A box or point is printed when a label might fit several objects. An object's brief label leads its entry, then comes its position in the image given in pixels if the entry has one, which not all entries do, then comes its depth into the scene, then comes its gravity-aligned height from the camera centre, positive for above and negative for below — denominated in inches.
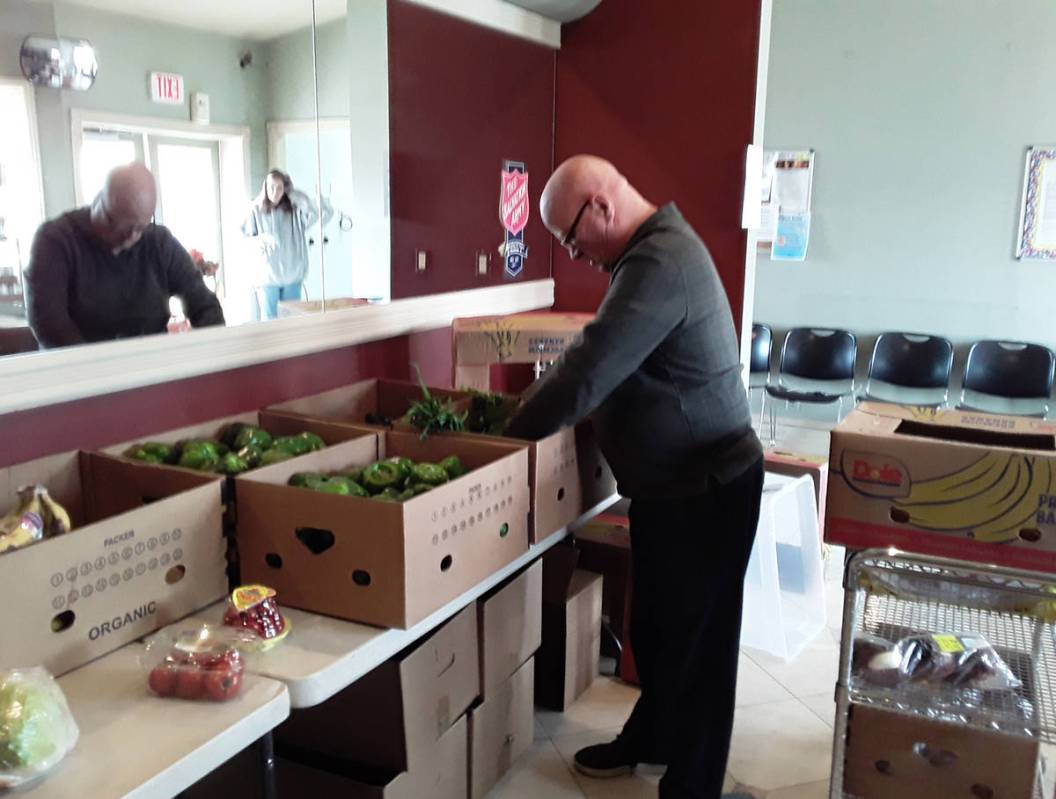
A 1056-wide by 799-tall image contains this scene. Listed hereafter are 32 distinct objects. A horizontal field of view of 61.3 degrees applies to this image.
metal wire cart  65.4 -35.7
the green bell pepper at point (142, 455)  74.2 -18.6
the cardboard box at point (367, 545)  62.2 -22.5
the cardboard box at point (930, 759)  74.4 -43.6
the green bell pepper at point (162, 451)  75.9 -18.7
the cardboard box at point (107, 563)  53.1 -21.5
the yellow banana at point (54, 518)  61.9 -20.0
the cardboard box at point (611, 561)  119.0 -43.0
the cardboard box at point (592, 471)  90.2 -24.3
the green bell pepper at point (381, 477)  73.3 -19.9
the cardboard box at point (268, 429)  80.0 -18.6
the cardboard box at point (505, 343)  109.9 -13.1
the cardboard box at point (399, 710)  76.1 -41.8
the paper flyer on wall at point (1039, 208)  207.6 +8.1
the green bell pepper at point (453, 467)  77.4 -20.1
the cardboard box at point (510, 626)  88.7 -40.0
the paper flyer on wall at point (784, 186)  233.3 +13.9
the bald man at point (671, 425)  78.1 -17.2
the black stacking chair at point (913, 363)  218.1 -29.8
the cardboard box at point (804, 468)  141.6 -35.9
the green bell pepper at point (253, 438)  80.7 -18.7
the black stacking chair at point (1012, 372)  206.7 -30.1
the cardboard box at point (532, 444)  81.8 -20.2
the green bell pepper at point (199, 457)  73.8 -18.7
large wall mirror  73.9 +8.7
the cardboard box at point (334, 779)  76.4 -47.6
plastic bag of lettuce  44.1 -25.0
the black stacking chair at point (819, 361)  228.4 -30.9
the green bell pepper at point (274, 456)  75.3 -19.0
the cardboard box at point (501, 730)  89.6 -51.6
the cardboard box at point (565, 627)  107.8 -47.6
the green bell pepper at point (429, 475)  73.2 -19.6
